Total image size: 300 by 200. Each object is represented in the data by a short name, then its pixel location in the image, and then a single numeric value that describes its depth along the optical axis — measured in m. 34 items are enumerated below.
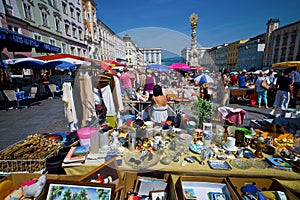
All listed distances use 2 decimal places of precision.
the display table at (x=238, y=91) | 7.29
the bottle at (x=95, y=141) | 1.87
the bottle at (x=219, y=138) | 1.97
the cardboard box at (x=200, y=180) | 1.46
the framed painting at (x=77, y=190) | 1.32
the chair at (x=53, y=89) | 8.95
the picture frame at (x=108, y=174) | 1.49
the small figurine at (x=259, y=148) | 1.71
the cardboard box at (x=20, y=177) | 1.63
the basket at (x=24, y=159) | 1.87
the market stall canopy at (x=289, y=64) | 8.40
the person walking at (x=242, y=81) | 7.78
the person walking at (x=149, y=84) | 5.67
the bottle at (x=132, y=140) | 1.86
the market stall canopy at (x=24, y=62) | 7.30
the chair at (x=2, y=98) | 5.89
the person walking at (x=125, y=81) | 6.62
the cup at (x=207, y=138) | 1.94
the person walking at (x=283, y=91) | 4.68
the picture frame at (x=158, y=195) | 1.45
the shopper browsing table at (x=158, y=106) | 3.04
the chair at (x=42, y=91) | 8.81
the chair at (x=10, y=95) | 5.82
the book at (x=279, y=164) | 1.53
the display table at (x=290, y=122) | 2.43
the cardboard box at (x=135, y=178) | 1.53
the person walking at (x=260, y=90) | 5.96
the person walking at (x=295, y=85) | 5.89
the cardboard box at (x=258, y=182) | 1.48
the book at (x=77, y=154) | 1.70
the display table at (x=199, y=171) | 1.51
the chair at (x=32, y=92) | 7.36
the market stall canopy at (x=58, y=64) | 7.53
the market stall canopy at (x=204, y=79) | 7.15
